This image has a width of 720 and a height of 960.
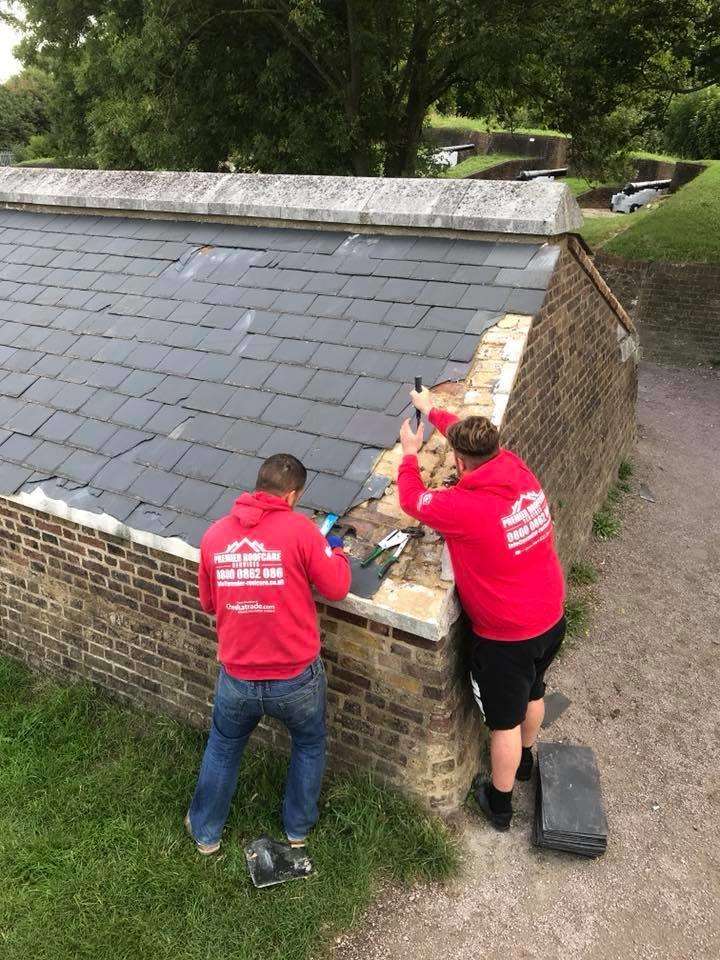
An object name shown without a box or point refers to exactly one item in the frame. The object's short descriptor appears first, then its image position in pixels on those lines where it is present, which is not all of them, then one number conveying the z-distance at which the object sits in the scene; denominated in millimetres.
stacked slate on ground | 3574
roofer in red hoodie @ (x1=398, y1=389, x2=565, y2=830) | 3096
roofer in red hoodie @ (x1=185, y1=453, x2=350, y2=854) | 2980
